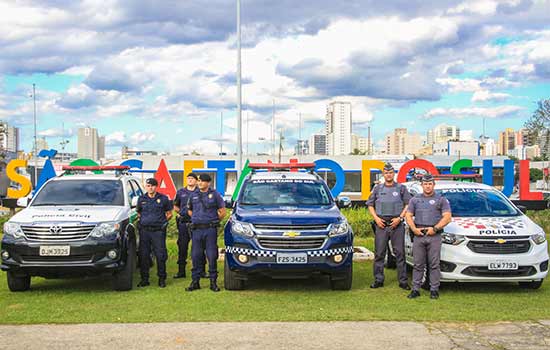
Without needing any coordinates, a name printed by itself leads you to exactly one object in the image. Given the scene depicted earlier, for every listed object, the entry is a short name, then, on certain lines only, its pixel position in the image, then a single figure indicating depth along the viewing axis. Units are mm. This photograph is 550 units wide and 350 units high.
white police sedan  9000
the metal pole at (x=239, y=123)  18672
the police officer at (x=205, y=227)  9523
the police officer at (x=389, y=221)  9742
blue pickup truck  8828
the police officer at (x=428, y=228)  8914
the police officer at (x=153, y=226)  9977
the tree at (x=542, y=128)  16391
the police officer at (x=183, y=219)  10727
